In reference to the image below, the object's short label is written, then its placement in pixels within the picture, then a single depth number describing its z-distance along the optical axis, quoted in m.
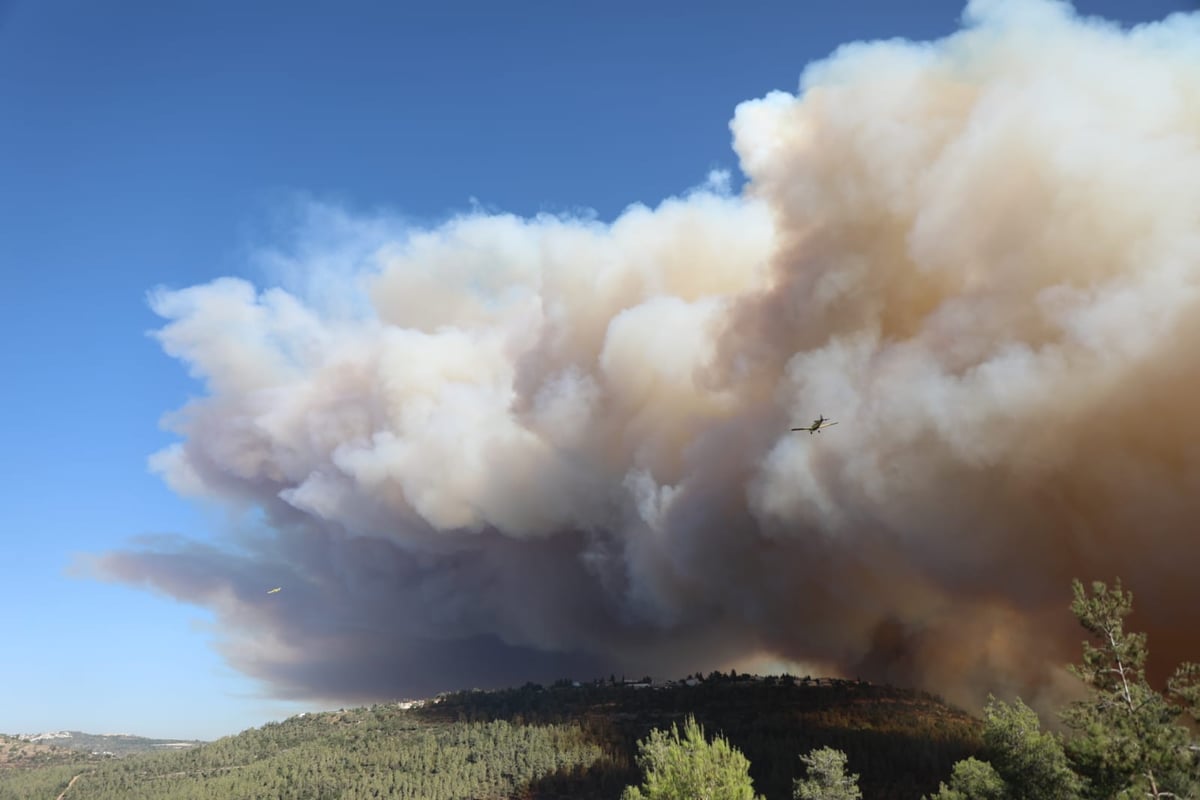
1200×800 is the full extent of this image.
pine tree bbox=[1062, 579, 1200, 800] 38.66
